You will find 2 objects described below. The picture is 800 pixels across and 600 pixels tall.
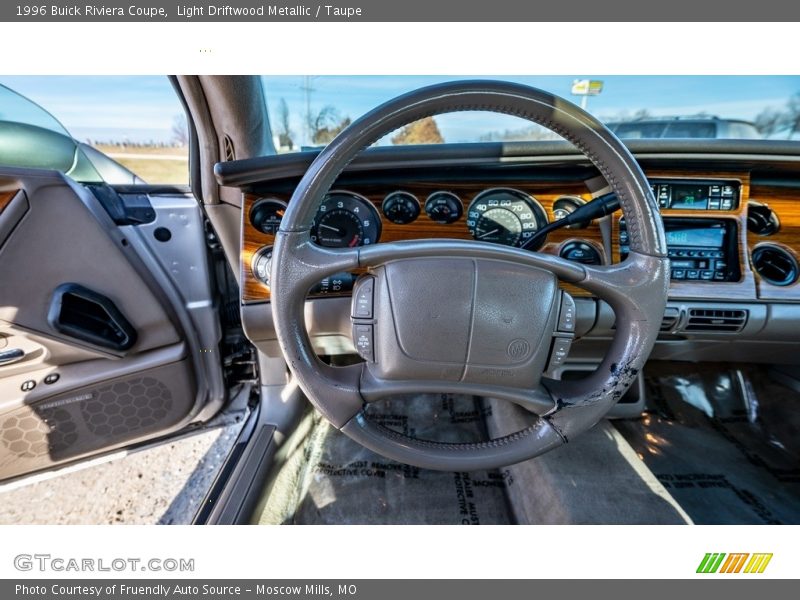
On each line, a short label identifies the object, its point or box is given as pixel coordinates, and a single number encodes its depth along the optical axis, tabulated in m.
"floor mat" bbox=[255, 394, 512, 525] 1.30
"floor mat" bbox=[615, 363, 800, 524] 1.27
